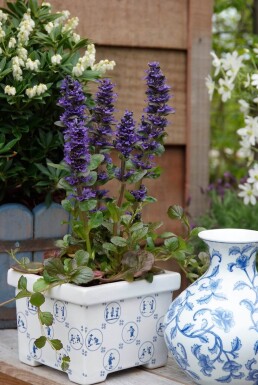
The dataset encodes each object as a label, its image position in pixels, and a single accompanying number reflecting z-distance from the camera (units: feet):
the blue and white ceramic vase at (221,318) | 5.36
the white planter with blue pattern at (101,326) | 5.52
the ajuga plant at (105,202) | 5.52
